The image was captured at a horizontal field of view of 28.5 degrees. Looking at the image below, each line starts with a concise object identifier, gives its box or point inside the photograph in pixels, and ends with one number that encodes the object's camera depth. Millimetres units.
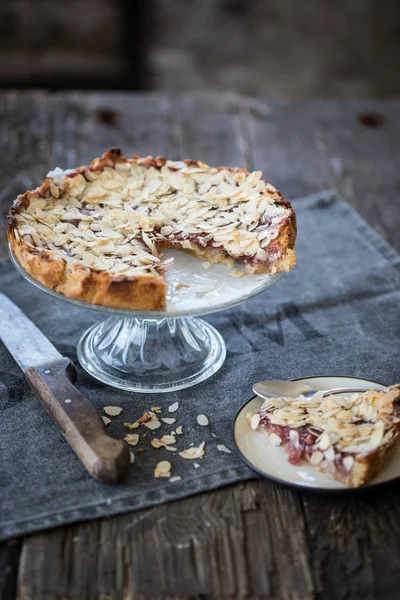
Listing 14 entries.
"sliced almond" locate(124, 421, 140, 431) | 1316
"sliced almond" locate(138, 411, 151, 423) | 1333
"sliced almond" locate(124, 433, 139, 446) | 1278
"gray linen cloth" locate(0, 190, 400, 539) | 1177
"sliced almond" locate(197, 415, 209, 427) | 1331
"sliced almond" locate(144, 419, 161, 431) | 1316
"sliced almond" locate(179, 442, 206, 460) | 1254
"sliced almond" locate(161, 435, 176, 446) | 1280
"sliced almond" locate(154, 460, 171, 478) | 1212
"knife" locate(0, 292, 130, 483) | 1167
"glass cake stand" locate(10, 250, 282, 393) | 1348
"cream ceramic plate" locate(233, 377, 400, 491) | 1151
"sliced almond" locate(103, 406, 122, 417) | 1354
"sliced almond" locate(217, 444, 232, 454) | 1268
